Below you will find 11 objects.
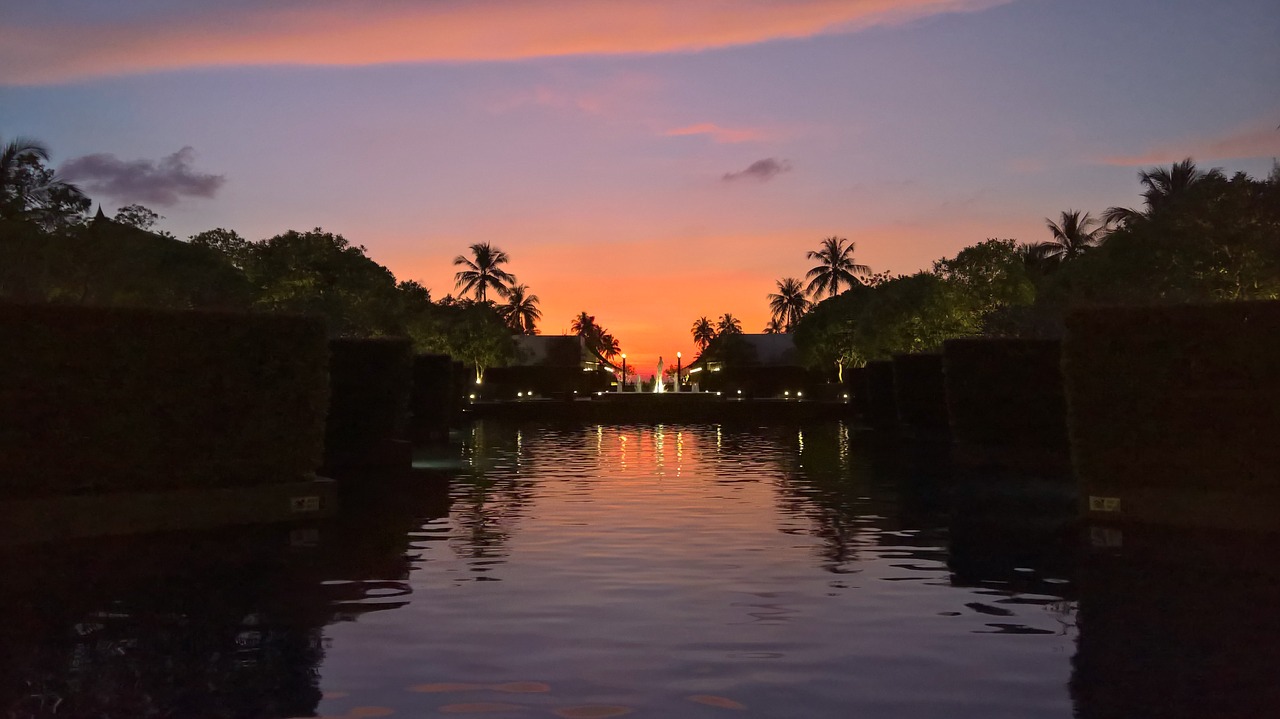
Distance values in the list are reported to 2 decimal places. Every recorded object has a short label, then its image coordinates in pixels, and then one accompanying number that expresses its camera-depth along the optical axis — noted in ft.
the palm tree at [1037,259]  261.93
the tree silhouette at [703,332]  569.64
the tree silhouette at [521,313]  386.52
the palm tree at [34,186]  151.64
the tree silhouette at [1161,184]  227.28
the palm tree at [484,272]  342.44
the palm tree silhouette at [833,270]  329.11
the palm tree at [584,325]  558.56
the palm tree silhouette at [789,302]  385.29
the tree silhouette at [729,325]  506.48
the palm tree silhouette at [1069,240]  273.95
